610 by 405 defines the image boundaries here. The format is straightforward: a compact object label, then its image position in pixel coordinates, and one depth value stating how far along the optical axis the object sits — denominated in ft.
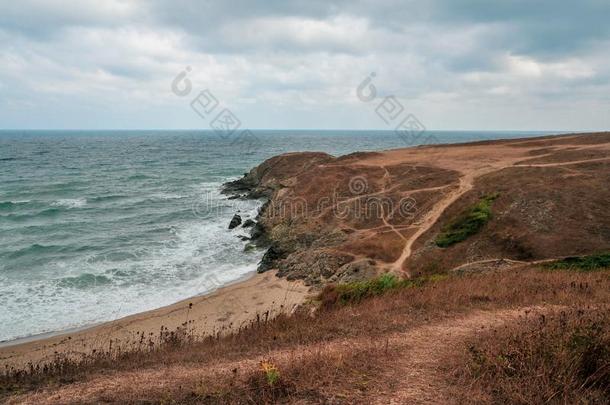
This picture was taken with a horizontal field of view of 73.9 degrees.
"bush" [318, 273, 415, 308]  46.13
